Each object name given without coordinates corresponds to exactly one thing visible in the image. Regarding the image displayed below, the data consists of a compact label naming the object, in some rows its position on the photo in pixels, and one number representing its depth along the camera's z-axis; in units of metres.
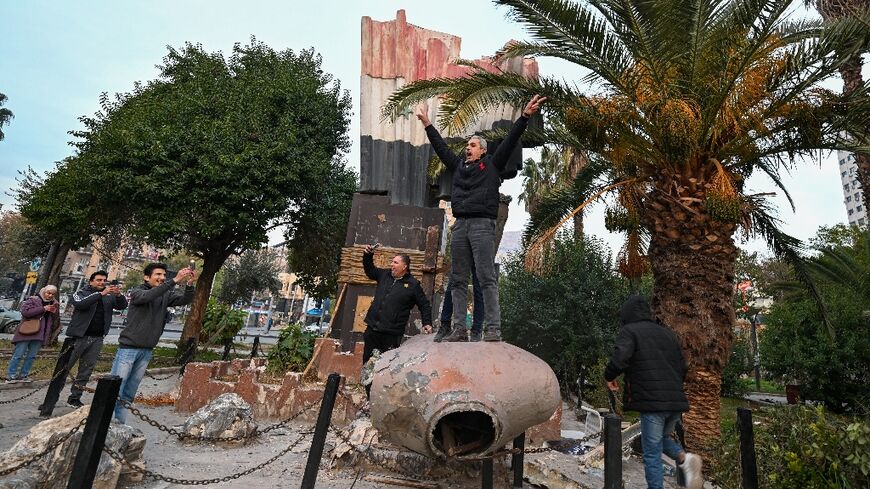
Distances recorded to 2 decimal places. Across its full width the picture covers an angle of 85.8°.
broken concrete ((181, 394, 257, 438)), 6.02
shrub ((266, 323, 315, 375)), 8.95
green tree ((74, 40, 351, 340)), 12.62
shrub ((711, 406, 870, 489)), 3.56
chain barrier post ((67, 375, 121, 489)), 3.14
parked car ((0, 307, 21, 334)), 19.08
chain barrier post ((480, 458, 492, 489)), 4.41
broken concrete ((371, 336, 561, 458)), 2.57
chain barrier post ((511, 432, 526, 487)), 4.84
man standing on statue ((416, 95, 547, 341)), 3.64
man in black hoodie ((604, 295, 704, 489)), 4.05
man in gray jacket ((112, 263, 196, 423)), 5.18
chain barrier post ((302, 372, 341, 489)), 3.92
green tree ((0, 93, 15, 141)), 32.81
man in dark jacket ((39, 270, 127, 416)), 6.81
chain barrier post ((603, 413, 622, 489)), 3.25
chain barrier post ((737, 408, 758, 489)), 3.72
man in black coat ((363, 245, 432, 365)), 4.76
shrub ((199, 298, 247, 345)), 15.02
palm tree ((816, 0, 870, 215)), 8.82
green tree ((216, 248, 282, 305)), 30.34
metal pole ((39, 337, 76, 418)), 6.47
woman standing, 7.89
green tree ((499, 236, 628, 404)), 13.56
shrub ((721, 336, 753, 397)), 18.50
